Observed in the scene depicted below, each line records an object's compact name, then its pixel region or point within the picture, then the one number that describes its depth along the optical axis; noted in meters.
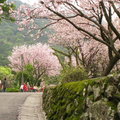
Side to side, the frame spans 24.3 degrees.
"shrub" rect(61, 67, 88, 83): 16.36
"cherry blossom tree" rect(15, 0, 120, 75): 9.86
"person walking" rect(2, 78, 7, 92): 34.36
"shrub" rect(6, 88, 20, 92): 36.33
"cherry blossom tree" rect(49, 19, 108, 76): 21.71
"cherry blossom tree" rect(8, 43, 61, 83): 53.92
